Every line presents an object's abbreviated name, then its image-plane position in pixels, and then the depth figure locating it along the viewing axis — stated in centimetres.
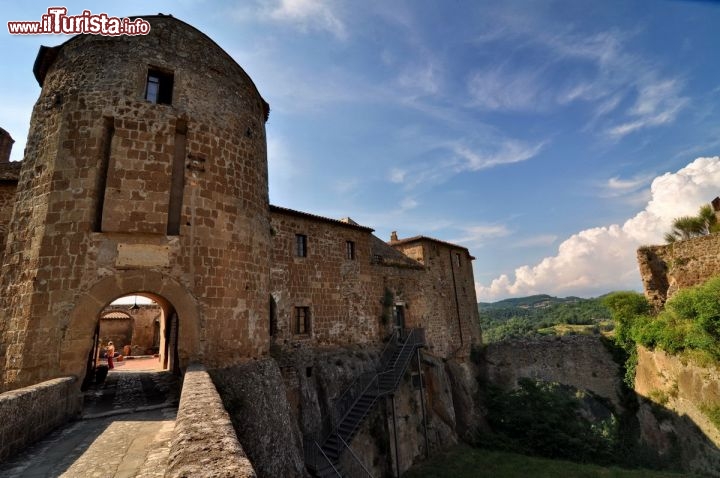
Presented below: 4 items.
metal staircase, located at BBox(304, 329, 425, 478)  1239
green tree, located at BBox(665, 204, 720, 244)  1875
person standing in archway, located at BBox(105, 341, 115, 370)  1330
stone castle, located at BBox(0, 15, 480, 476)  629
